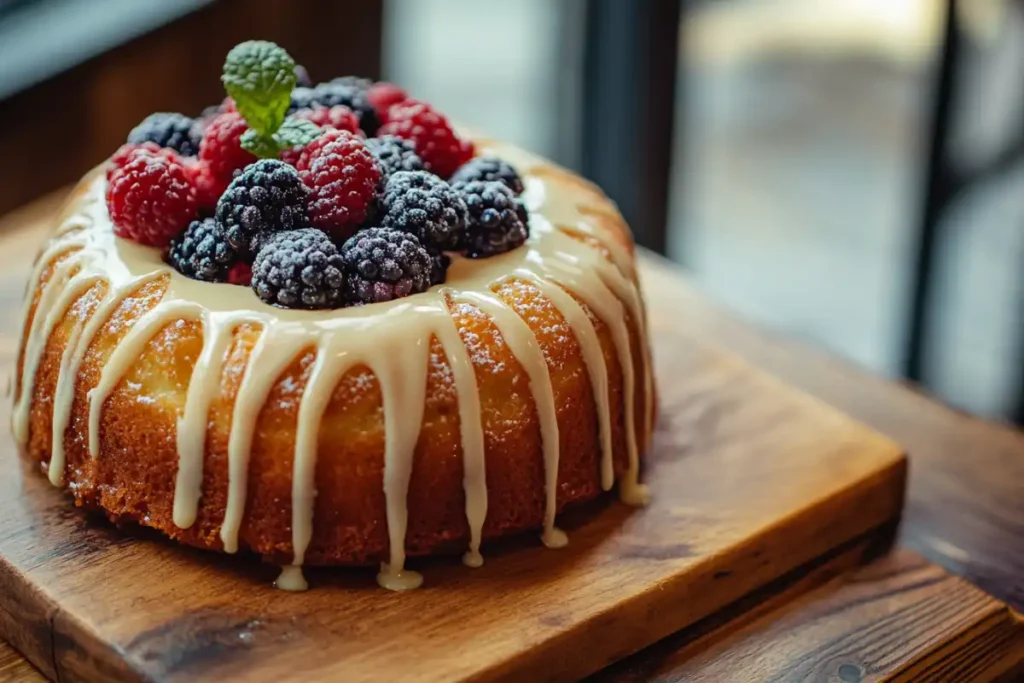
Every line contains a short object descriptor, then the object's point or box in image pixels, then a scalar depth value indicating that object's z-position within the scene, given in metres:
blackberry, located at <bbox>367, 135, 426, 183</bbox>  0.73
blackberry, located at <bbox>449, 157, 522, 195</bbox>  0.75
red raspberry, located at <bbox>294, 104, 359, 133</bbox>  0.75
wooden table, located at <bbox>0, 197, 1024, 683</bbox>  0.71
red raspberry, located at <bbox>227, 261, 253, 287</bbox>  0.71
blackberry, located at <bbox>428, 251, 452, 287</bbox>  0.72
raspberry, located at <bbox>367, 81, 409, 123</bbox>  0.79
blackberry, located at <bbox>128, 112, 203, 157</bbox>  0.76
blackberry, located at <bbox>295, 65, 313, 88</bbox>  0.79
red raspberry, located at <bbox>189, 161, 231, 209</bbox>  0.73
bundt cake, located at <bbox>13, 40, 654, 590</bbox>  0.69
